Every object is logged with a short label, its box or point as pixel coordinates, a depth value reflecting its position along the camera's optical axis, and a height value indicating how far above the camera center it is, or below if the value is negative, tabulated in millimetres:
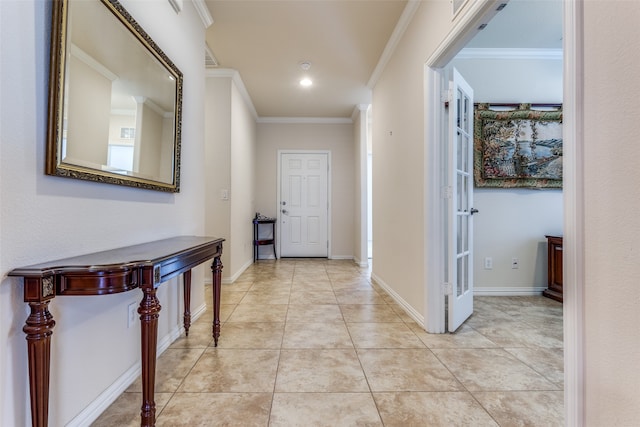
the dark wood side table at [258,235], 5005 -315
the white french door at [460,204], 2096 +101
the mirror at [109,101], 1035 +530
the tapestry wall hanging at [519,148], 3043 +722
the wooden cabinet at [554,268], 2867 -505
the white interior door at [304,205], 5457 +227
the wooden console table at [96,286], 884 -234
